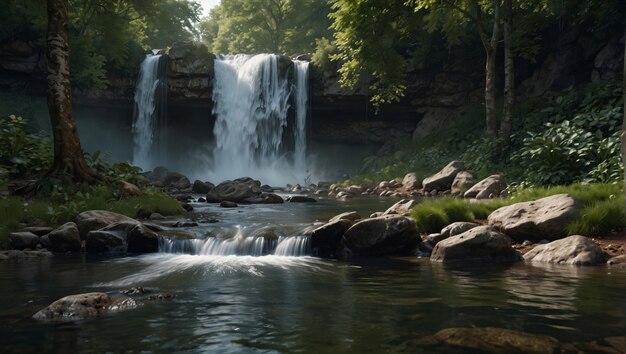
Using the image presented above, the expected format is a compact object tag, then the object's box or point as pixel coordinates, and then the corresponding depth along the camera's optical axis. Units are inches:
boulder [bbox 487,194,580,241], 331.6
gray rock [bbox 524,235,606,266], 285.3
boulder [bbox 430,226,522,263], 309.3
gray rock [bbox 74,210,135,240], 386.0
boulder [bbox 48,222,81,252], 355.9
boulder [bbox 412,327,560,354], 144.9
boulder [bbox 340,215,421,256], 345.4
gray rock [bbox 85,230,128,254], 358.6
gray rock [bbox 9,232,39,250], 356.5
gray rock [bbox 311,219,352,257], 362.9
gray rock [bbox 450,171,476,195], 681.6
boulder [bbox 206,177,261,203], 690.2
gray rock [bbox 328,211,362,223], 377.4
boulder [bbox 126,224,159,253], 369.1
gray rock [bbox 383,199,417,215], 434.9
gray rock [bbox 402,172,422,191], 825.1
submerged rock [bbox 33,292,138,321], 184.5
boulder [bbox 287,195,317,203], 691.8
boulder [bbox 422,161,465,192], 757.9
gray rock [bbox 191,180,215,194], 895.1
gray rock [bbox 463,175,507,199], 567.5
